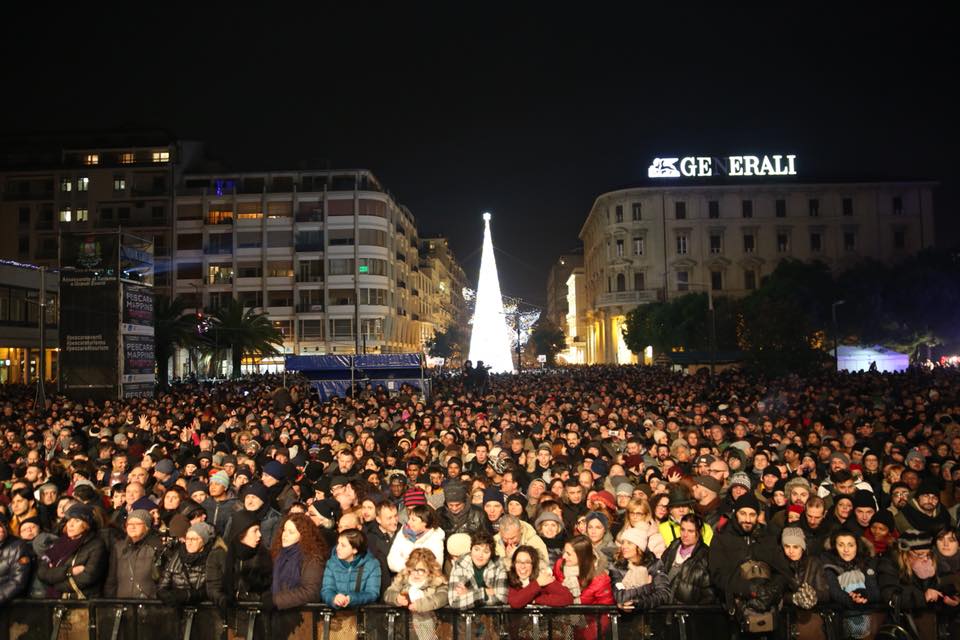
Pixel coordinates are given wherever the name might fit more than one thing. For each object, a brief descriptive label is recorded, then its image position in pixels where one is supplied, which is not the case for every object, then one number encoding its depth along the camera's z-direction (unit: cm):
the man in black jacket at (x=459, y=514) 820
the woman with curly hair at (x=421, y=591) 567
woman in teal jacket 587
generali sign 8562
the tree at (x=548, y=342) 10056
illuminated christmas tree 5519
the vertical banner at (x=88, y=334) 2598
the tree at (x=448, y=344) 9131
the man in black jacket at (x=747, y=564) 559
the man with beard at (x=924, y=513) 817
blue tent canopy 2967
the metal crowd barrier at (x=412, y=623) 565
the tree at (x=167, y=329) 3844
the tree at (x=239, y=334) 4700
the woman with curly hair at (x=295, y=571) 586
